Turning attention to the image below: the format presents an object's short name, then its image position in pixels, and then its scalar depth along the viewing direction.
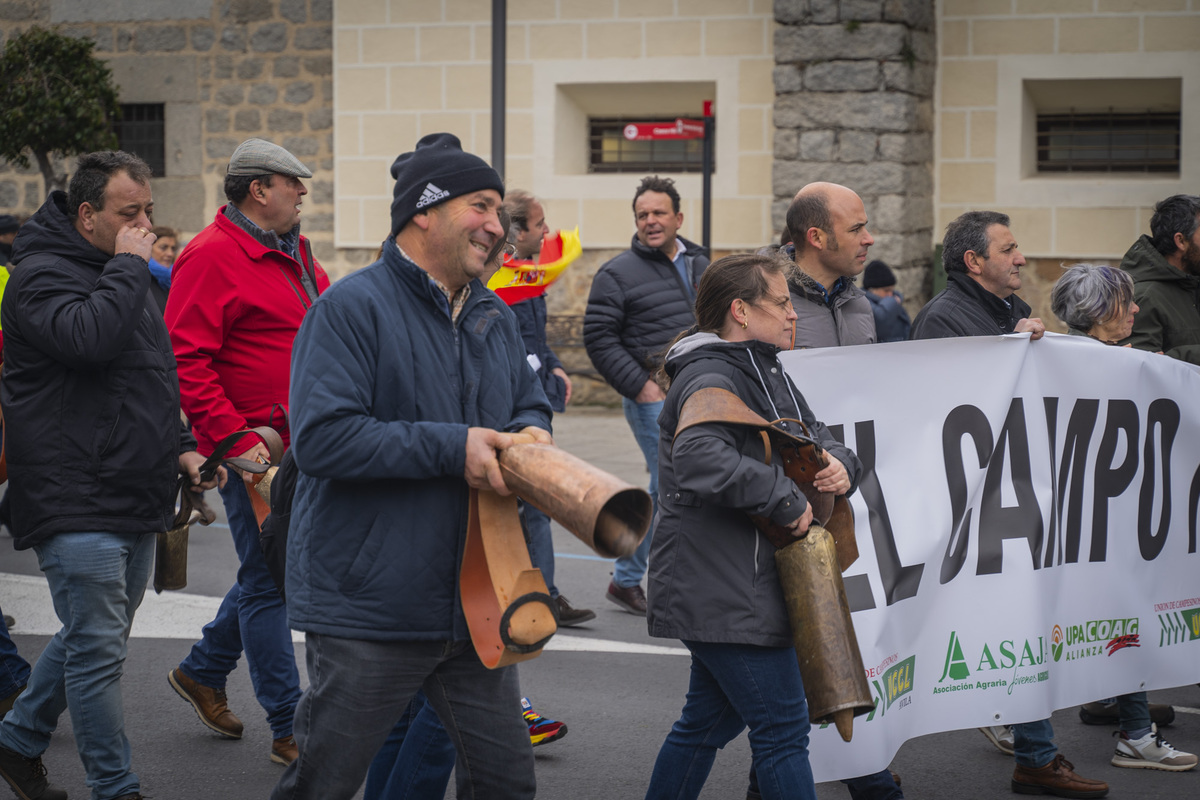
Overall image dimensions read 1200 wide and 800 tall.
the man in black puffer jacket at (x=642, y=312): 6.99
